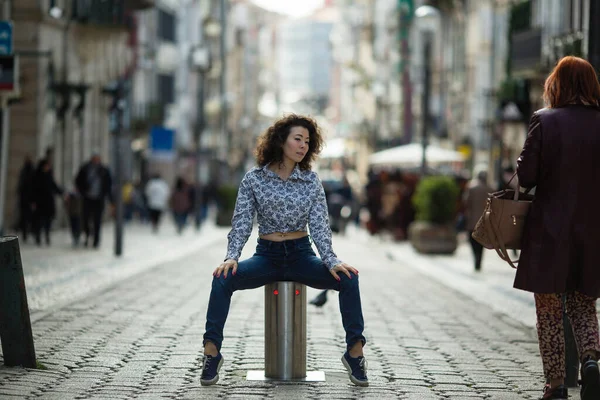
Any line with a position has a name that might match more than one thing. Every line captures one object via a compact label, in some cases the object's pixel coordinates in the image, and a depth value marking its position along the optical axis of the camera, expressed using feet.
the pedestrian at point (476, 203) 79.87
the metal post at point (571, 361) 31.17
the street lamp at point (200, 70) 160.00
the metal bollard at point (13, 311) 31.14
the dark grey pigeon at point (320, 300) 48.55
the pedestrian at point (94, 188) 94.68
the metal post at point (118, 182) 86.79
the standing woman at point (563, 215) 27.43
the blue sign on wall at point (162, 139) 163.32
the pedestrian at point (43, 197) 99.04
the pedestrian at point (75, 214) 98.78
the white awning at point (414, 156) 151.12
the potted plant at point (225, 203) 165.27
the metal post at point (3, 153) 79.61
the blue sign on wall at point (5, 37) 69.15
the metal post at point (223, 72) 209.36
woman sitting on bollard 30.01
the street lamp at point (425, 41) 108.88
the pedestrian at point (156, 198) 145.59
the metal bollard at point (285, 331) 30.78
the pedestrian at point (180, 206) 144.56
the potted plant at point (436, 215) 100.63
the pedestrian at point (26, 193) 100.42
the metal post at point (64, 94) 129.49
